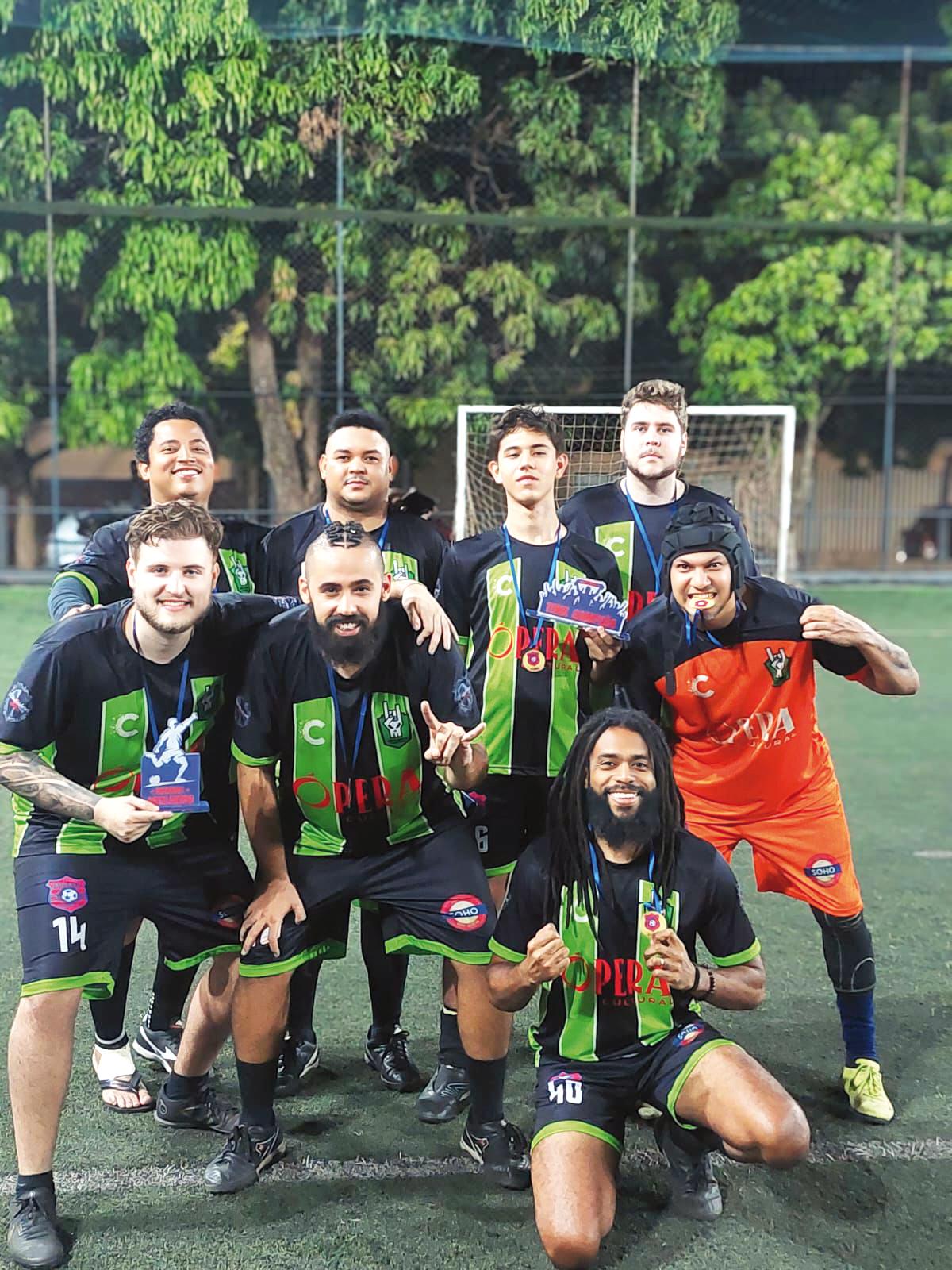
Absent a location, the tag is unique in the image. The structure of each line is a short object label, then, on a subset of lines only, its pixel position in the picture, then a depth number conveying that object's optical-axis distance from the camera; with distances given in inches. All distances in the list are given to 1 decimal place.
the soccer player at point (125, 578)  157.8
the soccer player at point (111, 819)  127.1
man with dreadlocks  128.4
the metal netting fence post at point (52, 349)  668.7
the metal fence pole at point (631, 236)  695.1
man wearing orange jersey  152.8
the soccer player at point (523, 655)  166.2
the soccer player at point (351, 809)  139.1
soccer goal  293.9
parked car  693.9
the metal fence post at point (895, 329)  713.6
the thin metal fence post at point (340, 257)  656.4
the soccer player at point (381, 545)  162.7
